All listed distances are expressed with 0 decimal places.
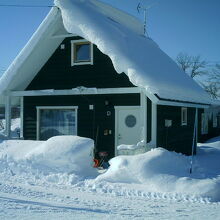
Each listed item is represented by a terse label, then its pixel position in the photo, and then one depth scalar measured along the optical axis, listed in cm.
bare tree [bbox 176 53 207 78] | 5483
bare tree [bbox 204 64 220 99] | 5135
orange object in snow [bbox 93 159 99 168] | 1269
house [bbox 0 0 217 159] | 1220
